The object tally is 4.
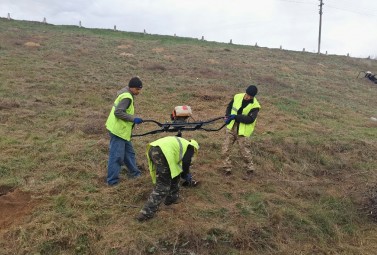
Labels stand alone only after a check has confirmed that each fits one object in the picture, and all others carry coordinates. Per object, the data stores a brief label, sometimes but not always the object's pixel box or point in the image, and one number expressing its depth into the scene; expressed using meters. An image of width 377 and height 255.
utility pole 41.38
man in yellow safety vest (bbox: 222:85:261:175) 5.97
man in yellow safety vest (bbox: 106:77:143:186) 5.12
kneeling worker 4.43
